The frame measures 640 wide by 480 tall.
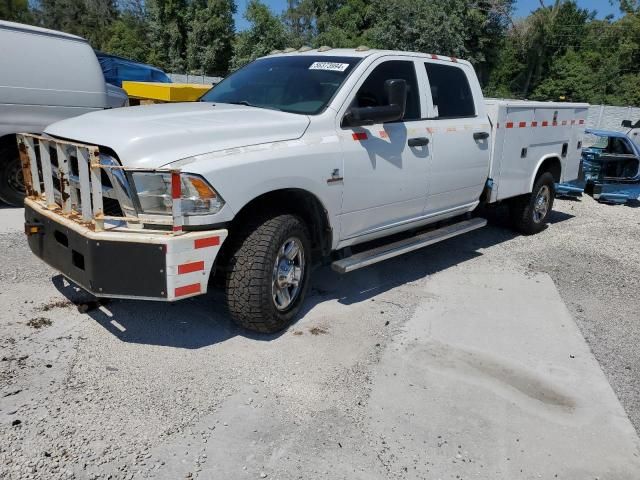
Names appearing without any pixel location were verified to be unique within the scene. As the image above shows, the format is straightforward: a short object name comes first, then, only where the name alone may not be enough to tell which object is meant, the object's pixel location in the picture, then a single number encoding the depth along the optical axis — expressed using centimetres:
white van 648
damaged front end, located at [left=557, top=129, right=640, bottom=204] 1017
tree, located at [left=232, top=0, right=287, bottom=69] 3550
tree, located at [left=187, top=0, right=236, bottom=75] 3719
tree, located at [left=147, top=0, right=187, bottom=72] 3812
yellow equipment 970
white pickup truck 337
